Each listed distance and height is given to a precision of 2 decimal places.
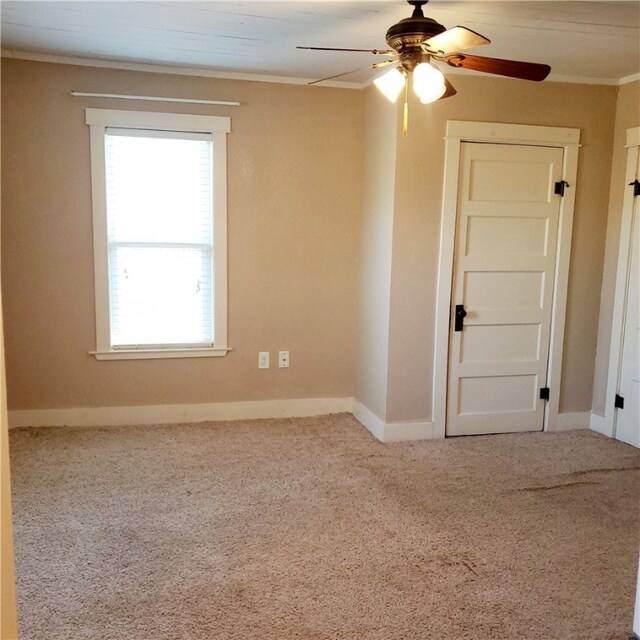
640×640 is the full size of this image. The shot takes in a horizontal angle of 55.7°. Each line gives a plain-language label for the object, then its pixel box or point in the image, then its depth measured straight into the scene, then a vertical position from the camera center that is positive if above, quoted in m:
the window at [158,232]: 4.07 +0.07
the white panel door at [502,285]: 4.05 -0.23
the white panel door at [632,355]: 4.06 -0.69
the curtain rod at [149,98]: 3.95 +0.96
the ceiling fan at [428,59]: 2.50 +0.80
